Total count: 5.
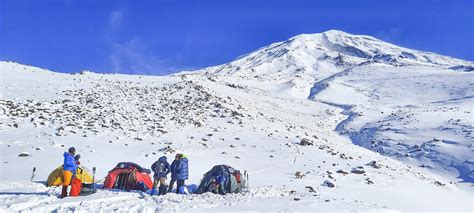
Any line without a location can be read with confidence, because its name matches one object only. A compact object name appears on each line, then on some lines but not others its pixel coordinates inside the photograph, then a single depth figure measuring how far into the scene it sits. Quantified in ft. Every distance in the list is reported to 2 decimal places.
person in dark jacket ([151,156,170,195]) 55.83
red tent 57.36
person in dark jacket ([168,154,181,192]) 56.18
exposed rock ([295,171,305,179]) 75.32
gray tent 55.11
